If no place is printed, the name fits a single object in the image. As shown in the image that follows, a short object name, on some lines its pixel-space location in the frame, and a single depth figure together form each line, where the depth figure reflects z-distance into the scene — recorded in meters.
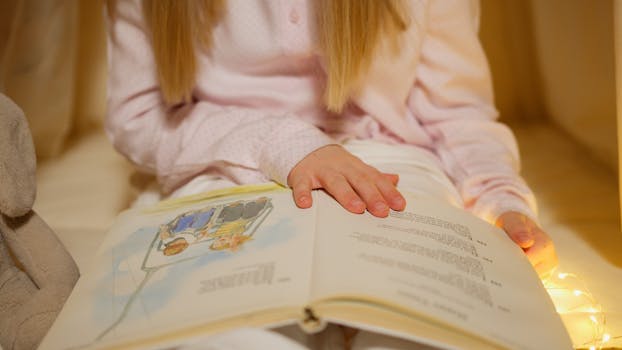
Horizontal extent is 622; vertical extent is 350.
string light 0.61
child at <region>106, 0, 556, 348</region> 0.74
